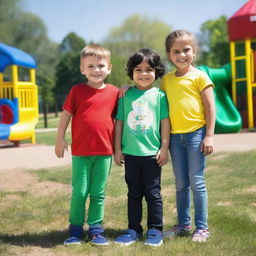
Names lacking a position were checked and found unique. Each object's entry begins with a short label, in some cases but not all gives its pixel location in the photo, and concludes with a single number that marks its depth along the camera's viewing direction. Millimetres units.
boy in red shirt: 3248
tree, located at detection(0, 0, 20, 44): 41438
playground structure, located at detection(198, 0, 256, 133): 12234
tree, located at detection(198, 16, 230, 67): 39531
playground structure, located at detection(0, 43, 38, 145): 10953
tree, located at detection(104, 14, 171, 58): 48844
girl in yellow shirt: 3195
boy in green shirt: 3205
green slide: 11727
